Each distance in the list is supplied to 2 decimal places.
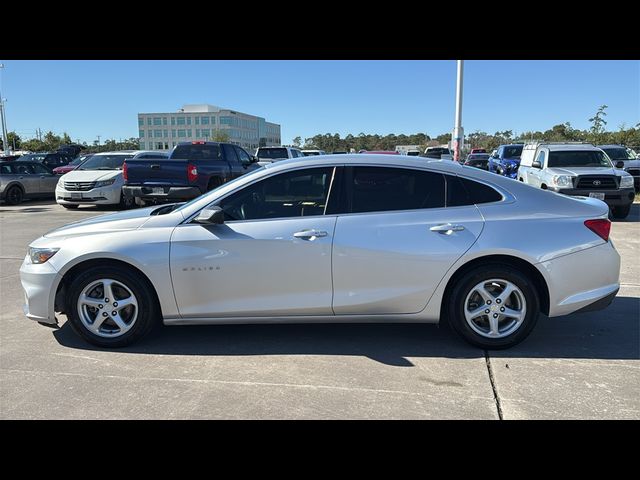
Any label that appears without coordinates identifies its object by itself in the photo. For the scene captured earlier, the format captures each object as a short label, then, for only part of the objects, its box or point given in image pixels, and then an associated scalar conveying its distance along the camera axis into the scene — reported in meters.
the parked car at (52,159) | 21.23
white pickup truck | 12.12
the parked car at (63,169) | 19.52
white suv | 14.33
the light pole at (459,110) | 23.19
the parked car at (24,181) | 16.97
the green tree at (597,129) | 35.44
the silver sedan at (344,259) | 4.11
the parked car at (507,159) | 21.10
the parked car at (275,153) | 21.34
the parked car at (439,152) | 29.44
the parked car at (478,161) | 30.96
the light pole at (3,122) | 61.69
